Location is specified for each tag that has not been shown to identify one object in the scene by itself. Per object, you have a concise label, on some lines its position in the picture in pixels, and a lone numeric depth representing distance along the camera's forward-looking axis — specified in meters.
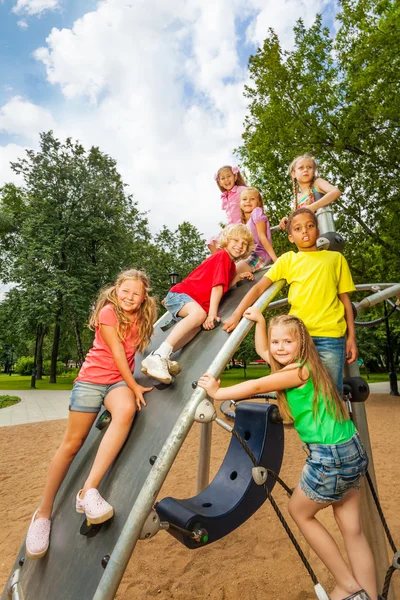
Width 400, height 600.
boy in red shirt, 2.78
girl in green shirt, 1.82
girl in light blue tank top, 3.20
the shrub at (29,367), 38.15
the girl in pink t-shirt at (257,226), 3.62
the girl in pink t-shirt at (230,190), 4.30
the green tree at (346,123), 10.71
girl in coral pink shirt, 2.07
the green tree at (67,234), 20.28
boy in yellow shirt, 2.20
